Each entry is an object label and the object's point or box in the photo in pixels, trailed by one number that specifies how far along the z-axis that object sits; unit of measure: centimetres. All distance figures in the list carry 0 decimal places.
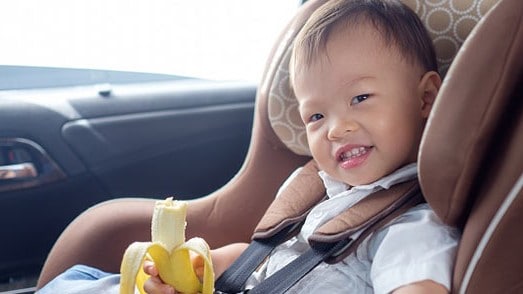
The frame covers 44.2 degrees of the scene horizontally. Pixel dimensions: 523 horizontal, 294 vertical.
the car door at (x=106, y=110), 153
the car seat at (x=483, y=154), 69
